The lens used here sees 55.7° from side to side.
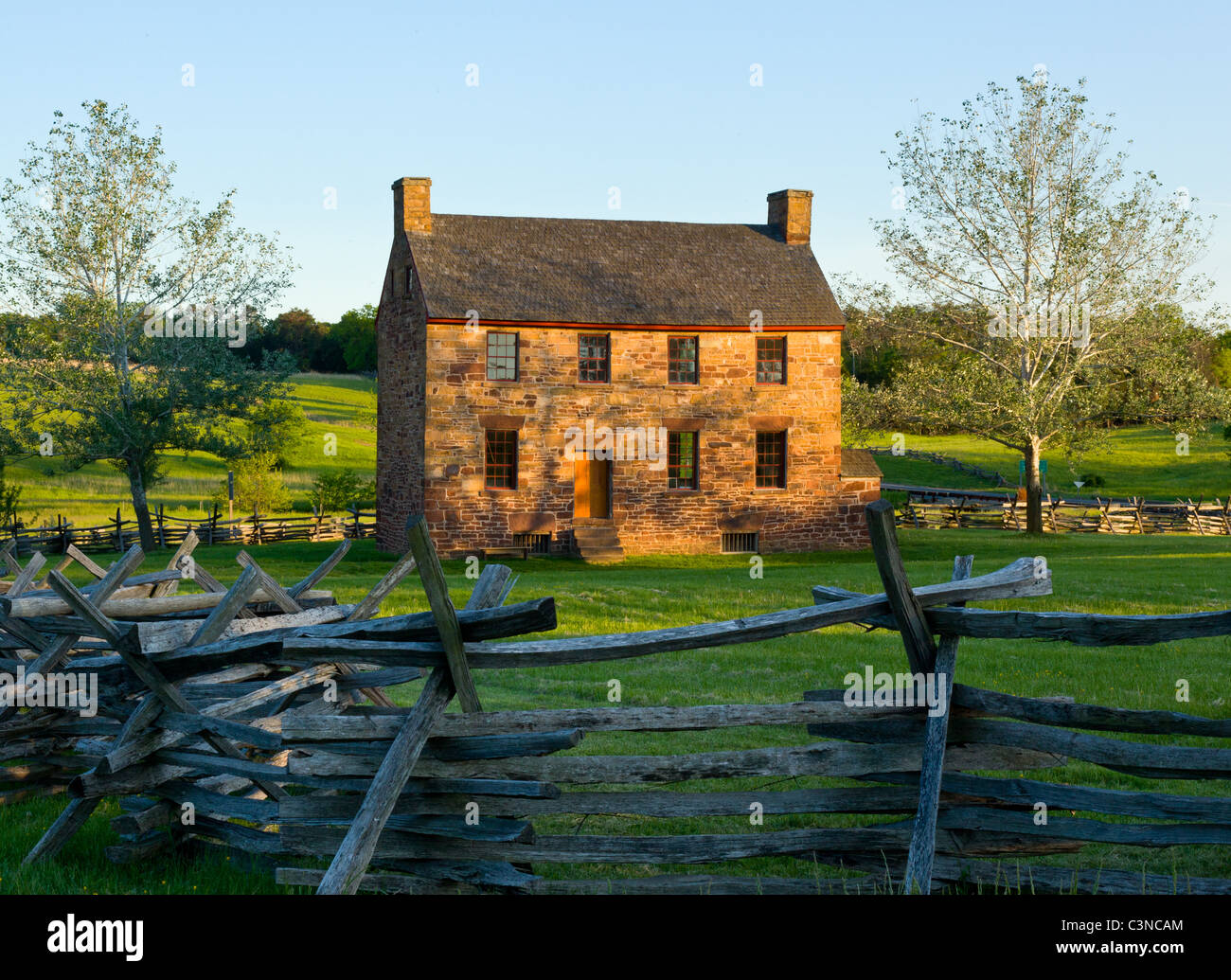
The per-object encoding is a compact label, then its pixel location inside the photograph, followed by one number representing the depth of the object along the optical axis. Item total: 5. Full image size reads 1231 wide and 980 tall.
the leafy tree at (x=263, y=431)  32.97
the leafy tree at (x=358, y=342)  101.50
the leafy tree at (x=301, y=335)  100.88
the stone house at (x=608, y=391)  29.77
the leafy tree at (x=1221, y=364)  74.19
